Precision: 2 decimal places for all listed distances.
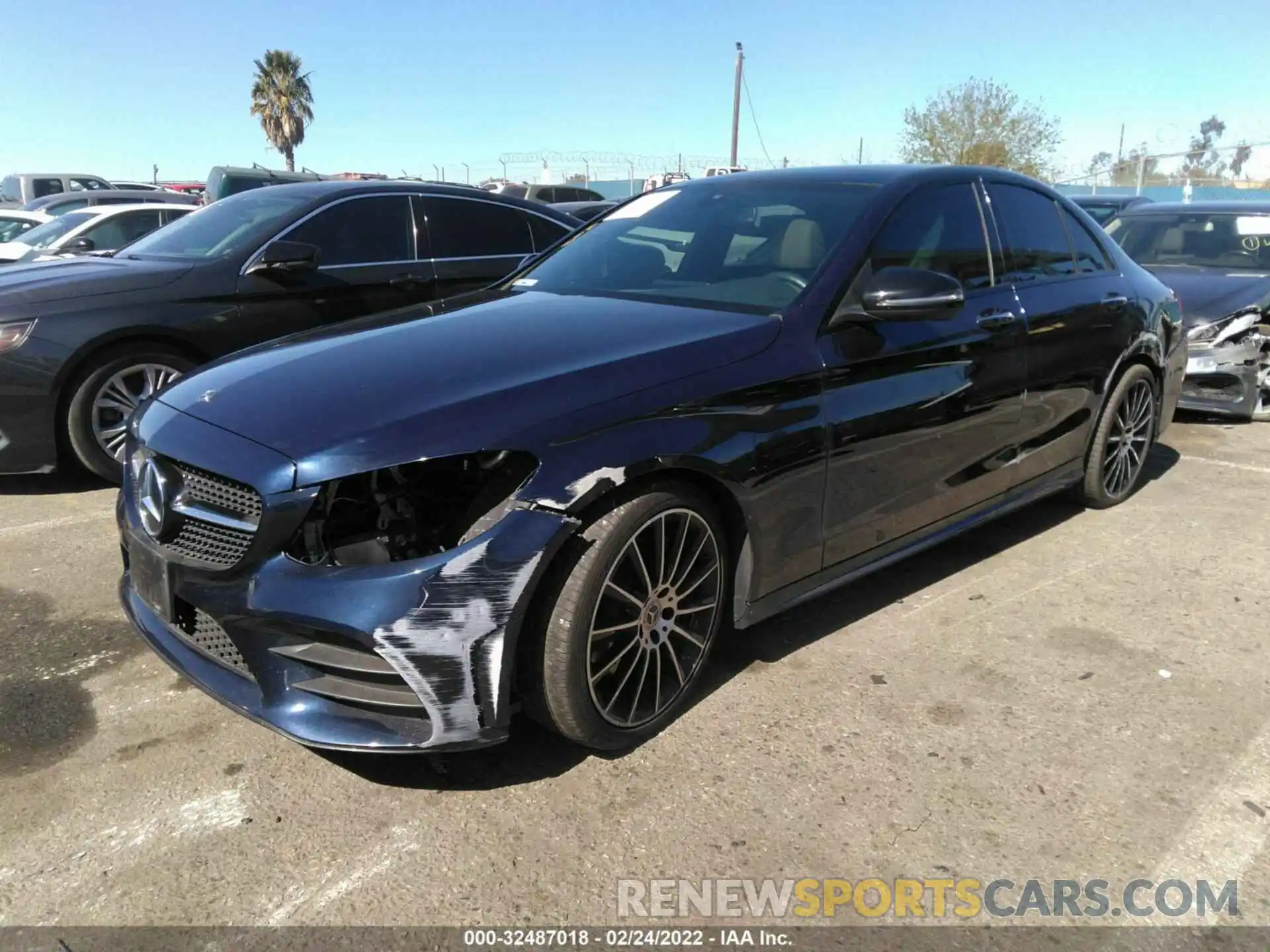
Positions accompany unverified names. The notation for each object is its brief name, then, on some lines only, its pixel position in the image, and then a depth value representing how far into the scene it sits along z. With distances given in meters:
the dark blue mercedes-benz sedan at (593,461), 2.23
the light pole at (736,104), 29.00
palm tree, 45.22
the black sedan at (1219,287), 6.50
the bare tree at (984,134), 30.88
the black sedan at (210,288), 4.71
